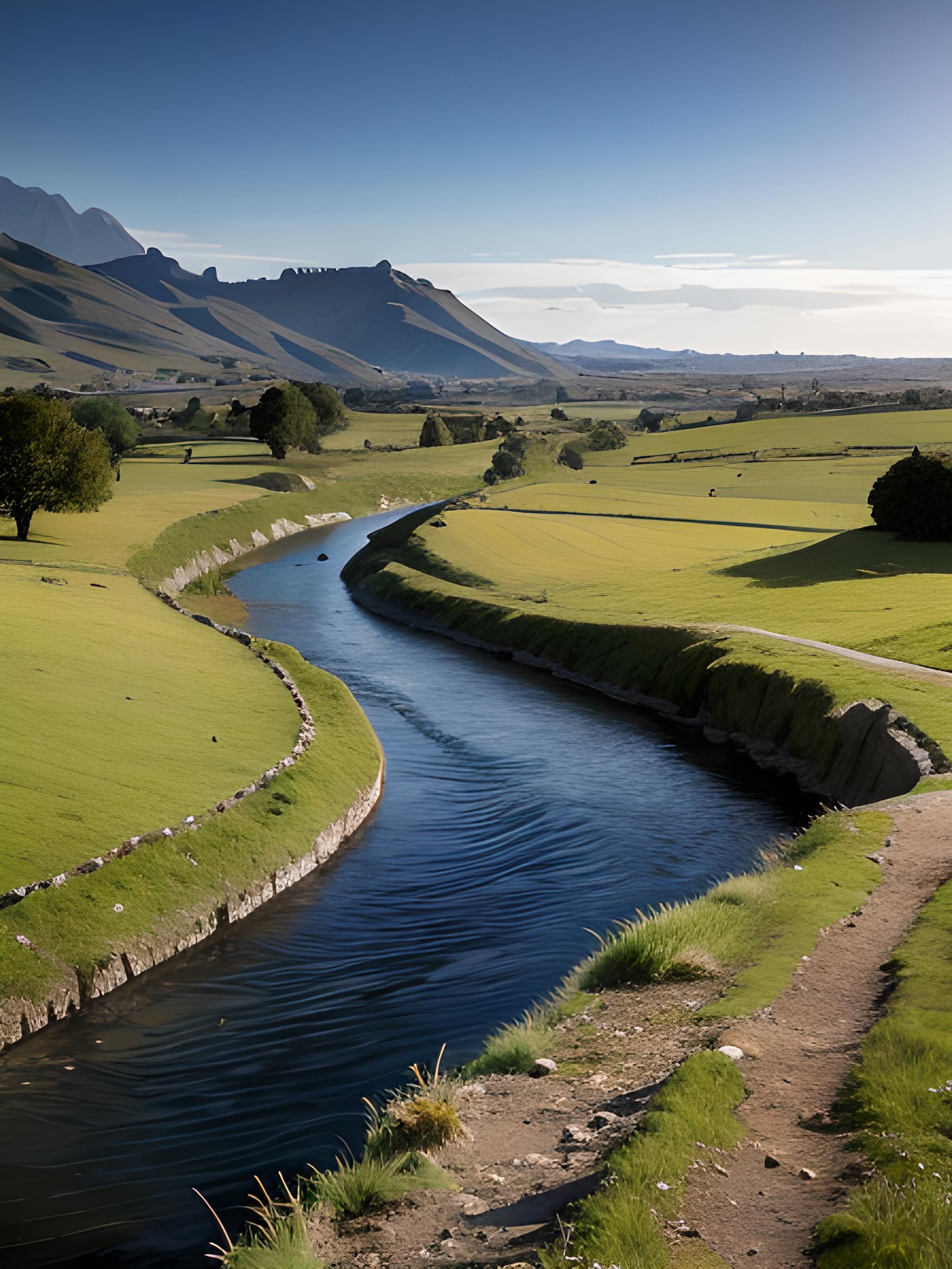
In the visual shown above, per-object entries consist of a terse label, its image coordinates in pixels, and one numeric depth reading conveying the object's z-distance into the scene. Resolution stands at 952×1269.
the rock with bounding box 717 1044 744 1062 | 16.14
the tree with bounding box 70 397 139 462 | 147.50
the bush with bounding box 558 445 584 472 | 175.50
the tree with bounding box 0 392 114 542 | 76.31
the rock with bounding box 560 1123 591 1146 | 14.80
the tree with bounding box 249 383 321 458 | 160.25
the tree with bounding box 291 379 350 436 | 194.25
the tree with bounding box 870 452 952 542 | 78.94
